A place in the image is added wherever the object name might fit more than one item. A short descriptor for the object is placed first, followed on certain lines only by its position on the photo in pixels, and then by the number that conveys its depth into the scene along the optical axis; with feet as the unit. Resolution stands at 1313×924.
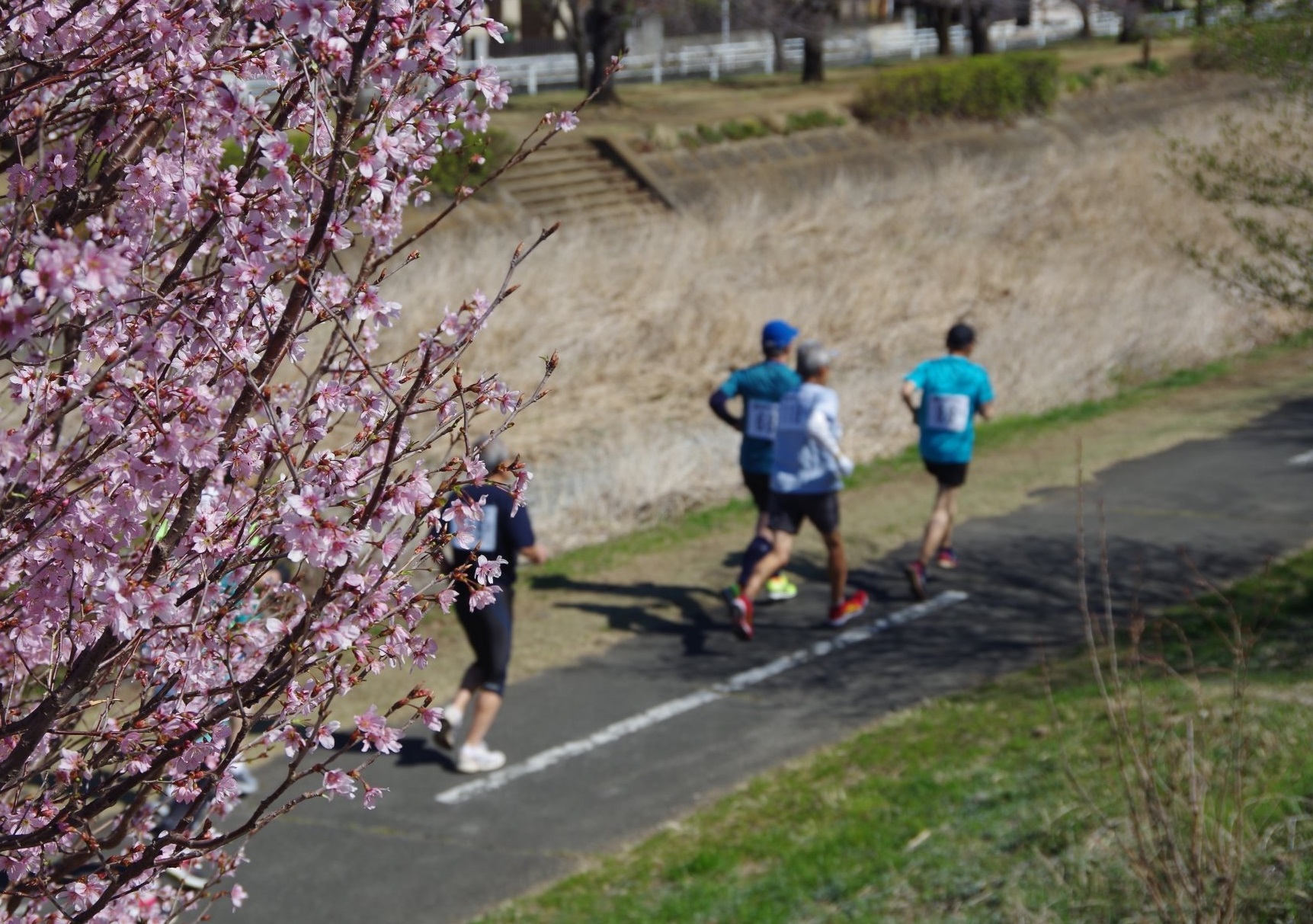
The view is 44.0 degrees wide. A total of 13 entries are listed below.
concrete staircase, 85.97
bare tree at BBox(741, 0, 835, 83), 141.79
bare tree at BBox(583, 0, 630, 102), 114.62
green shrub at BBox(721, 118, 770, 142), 104.12
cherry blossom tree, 9.97
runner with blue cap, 34.68
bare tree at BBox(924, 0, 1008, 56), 159.22
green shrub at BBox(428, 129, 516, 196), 72.46
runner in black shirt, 27.17
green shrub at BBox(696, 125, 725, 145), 102.58
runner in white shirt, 33.01
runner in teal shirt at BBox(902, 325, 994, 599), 36.76
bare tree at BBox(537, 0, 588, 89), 119.96
